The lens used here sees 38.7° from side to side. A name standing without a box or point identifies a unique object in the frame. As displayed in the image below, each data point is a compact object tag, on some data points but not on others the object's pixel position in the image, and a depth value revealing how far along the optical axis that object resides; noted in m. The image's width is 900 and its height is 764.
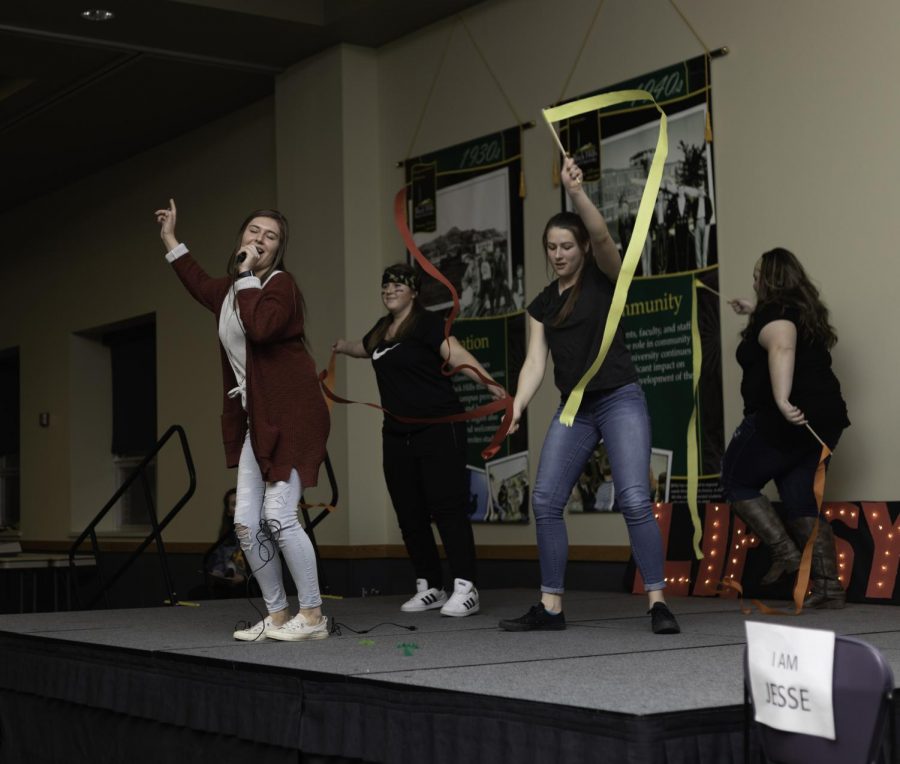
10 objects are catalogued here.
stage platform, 2.69
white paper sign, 2.12
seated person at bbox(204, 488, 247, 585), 7.26
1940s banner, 6.05
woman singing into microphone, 3.96
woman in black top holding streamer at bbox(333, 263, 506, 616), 5.02
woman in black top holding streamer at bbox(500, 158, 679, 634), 4.12
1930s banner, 7.11
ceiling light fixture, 7.30
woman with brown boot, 4.94
